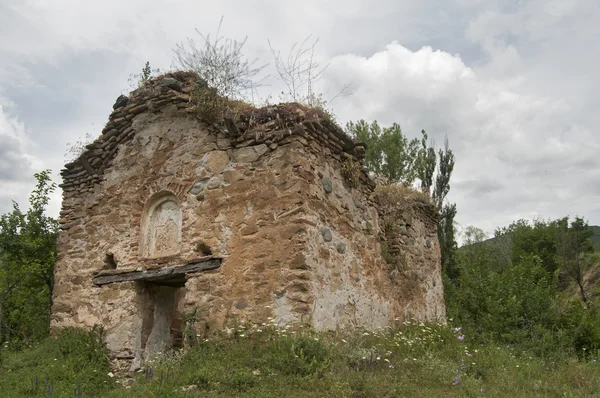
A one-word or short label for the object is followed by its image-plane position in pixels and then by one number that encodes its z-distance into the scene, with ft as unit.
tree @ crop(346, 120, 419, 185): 54.44
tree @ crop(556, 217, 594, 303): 84.07
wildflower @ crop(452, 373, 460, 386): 17.42
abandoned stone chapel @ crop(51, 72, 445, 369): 21.31
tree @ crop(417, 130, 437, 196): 56.03
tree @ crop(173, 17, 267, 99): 25.76
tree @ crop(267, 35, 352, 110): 24.97
